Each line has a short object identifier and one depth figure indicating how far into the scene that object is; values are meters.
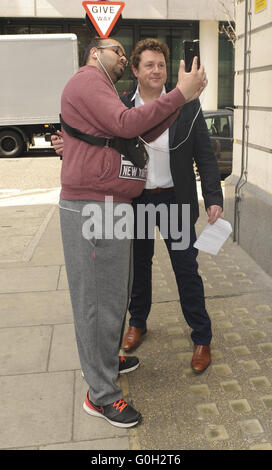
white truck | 16.81
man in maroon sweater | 2.24
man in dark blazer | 2.99
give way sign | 7.74
